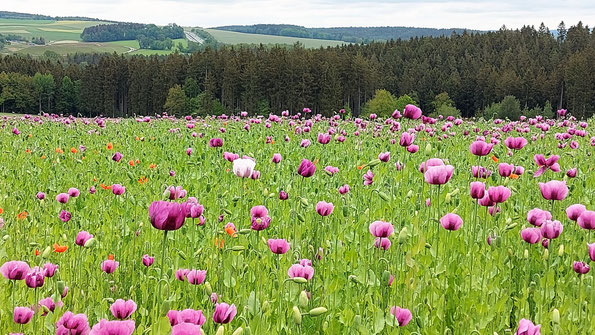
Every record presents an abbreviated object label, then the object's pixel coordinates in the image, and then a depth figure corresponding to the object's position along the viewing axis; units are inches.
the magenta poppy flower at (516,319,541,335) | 74.0
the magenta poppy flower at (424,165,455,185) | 131.9
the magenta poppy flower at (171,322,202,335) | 63.9
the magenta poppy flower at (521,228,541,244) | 133.1
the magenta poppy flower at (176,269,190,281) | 127.0
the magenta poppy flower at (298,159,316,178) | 153.3
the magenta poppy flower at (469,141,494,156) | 167.5
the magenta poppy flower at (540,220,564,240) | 126.3
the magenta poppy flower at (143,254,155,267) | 138.6
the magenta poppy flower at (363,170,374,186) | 207.0
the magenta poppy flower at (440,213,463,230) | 130.4
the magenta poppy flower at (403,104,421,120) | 212.7
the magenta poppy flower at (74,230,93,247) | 133.6
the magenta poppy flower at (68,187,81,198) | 181.5
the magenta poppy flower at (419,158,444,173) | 146.5
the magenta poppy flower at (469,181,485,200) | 134.4
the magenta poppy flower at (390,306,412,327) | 103.2
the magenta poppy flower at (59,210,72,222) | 176.6
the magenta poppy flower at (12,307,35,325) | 98.0
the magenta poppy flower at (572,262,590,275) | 126.2
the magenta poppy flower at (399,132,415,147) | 197.3
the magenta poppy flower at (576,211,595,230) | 123.0
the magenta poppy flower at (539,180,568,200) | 135.7
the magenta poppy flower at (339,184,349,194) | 188.1
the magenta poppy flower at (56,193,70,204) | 183.0
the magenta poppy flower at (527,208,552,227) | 136.7
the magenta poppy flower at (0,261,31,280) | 105.7
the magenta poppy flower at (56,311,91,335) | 85.6
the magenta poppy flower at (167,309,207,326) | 81.0
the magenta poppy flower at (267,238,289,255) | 122.6
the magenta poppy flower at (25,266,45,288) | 105.8
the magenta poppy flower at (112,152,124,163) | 258.8
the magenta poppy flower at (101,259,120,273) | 129.8
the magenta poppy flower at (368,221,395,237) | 129.3
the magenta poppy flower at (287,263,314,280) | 111.8
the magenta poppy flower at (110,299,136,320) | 94.1
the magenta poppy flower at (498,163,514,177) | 175.6
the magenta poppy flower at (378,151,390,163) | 213.3
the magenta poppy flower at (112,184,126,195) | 194.5
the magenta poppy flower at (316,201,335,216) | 147.3
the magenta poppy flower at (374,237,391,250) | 135.0
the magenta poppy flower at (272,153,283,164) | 220.1
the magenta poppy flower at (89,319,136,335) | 66.9
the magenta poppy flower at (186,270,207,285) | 116.1
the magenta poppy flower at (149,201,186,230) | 81.4
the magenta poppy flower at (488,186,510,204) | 135.1
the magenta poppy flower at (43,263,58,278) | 118.3
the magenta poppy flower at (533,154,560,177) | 165.3
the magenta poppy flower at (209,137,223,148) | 247.5
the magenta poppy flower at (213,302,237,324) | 90.3
